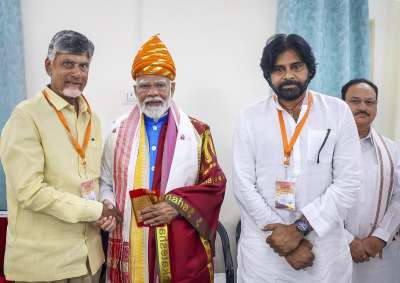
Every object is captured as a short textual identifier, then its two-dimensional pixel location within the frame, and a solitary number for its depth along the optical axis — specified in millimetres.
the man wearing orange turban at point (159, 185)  1918
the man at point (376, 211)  2230
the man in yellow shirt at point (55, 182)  1737
